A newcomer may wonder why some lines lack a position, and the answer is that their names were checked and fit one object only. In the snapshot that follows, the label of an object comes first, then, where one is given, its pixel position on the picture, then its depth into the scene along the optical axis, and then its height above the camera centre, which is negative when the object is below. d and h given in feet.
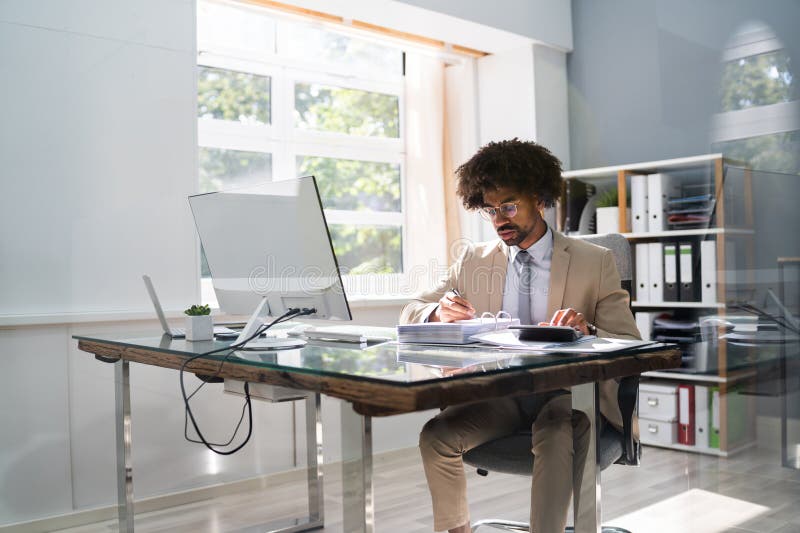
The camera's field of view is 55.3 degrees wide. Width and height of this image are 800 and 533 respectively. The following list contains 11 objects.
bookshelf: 9.62 +0.36
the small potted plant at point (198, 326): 7.03 -0.48
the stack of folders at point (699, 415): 11.60 -2.39
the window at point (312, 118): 12.16 +2.66
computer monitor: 6.06 +0.19
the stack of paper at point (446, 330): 5.82 -0.49
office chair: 6.18 -1.53
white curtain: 14.48 +1.92
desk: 4.17 -0.66
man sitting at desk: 5.89 -0.33
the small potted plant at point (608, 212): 13.32 +0.94
